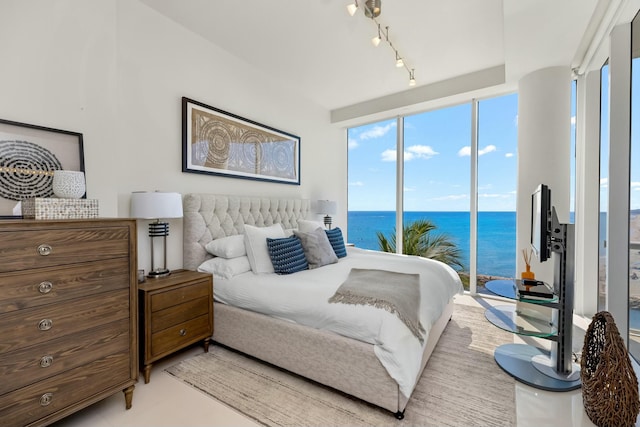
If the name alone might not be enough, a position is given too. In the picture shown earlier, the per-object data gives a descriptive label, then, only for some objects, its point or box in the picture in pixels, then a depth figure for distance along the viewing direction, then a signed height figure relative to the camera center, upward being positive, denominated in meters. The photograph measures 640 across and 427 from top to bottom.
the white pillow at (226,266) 2.51 -0.49
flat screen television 1.93 -0.08
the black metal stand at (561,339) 1.97 -0.88
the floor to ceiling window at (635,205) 2.18 +0.05
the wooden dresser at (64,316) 1.30 -0.53
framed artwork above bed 2.81 +0.73
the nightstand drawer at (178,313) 2.04 -0.77
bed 1.67 -0.78
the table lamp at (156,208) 2.18 +0.02
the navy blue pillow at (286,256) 2.57 -0.40
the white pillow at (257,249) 2.61 -0.35
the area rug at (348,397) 1.66 -1.17
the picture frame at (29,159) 1.68 +0.32
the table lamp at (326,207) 4.43 +0.06
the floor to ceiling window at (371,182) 4.88 +0.51
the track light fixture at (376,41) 2.57 +1.51
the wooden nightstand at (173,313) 1.98 -0.76
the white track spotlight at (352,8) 2.20 +1.53
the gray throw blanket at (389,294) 1.79 -0.55
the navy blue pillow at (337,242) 3.37 -0.37
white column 2.97 +0.74
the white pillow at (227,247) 2.62 -0.33
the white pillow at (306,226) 3.58 -0.18
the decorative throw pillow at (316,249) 2.87 -0.38
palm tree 4.36 -0.50
